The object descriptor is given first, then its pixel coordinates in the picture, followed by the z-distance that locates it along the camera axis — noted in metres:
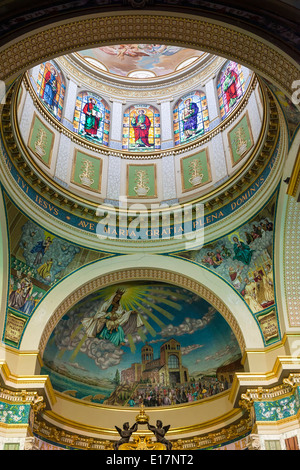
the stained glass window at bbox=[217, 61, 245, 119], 18.27
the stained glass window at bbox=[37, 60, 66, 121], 18.28
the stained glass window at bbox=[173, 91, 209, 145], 19.61
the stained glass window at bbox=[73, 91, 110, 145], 19.52
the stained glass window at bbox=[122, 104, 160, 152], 20.05
